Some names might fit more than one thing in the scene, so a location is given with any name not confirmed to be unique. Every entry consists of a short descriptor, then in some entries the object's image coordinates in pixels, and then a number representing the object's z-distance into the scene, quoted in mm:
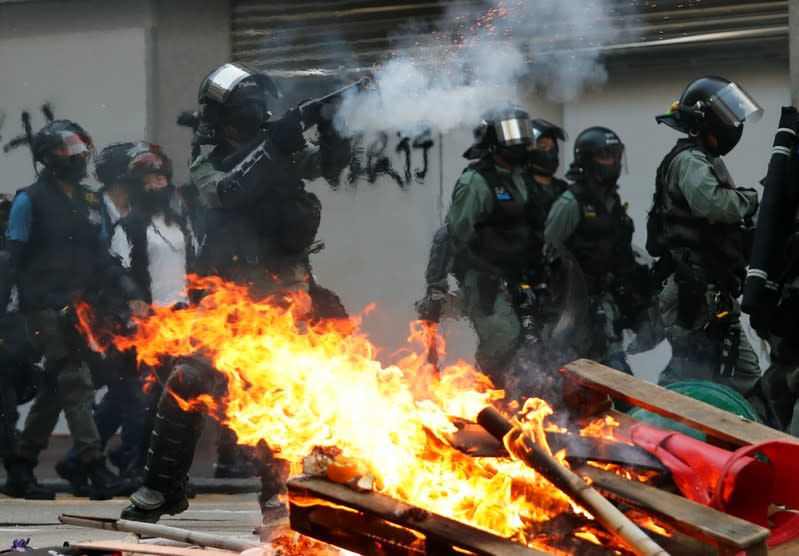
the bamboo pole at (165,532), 8512
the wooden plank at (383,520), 6742
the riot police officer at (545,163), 15452
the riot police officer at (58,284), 14056
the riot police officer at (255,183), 12453
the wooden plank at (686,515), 6549
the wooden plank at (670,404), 7733
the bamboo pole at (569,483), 6650
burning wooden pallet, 6705
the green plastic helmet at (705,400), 8757
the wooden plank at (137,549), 8386
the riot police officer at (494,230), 14643
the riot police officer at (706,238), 14131
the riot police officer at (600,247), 15333
